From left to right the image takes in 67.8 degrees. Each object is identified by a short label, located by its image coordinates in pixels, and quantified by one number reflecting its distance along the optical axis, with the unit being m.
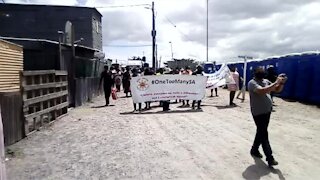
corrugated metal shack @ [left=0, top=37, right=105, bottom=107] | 9.53
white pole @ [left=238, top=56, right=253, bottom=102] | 10.32
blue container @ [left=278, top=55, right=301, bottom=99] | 11.51
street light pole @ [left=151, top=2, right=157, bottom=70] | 21.34
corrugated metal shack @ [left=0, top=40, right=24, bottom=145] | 5.16
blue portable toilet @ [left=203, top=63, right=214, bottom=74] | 21.19
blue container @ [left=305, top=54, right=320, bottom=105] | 10.00
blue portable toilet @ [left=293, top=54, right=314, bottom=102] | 10.61
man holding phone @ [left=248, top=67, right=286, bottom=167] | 4.15
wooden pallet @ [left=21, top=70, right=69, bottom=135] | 5.91
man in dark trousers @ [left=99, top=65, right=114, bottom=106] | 10.41
